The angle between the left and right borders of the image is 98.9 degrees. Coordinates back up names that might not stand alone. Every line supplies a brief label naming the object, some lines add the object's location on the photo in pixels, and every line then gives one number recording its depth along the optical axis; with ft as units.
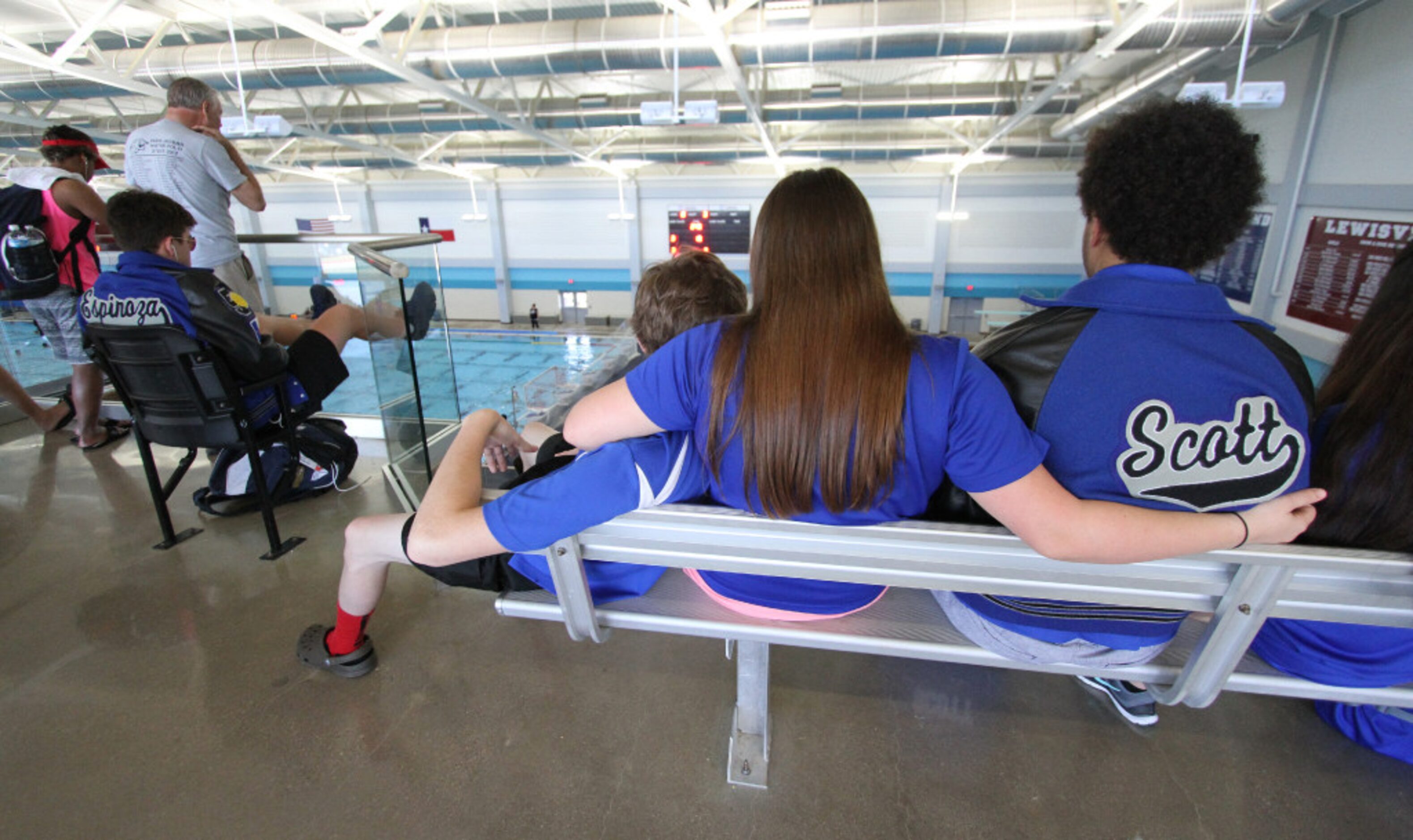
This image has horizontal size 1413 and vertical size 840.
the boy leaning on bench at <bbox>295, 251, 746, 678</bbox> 3.21
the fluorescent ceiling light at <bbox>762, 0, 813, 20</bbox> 18.92
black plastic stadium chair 6.43
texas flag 52.13
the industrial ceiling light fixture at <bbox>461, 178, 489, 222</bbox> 48.71
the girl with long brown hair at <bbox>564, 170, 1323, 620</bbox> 2.83
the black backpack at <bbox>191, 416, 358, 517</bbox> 8.23
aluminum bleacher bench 2.94
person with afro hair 2.93
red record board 15.30
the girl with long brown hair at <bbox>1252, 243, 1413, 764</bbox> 3.23
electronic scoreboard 49.21
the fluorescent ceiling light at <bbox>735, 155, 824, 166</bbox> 40.01
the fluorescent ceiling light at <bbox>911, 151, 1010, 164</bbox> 39.17
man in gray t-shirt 8.38
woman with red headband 9.42
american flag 55.01
